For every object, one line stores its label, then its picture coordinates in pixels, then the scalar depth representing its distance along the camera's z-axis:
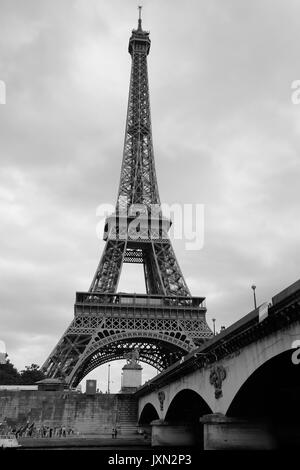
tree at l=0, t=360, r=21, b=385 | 85.74
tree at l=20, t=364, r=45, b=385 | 86.25
